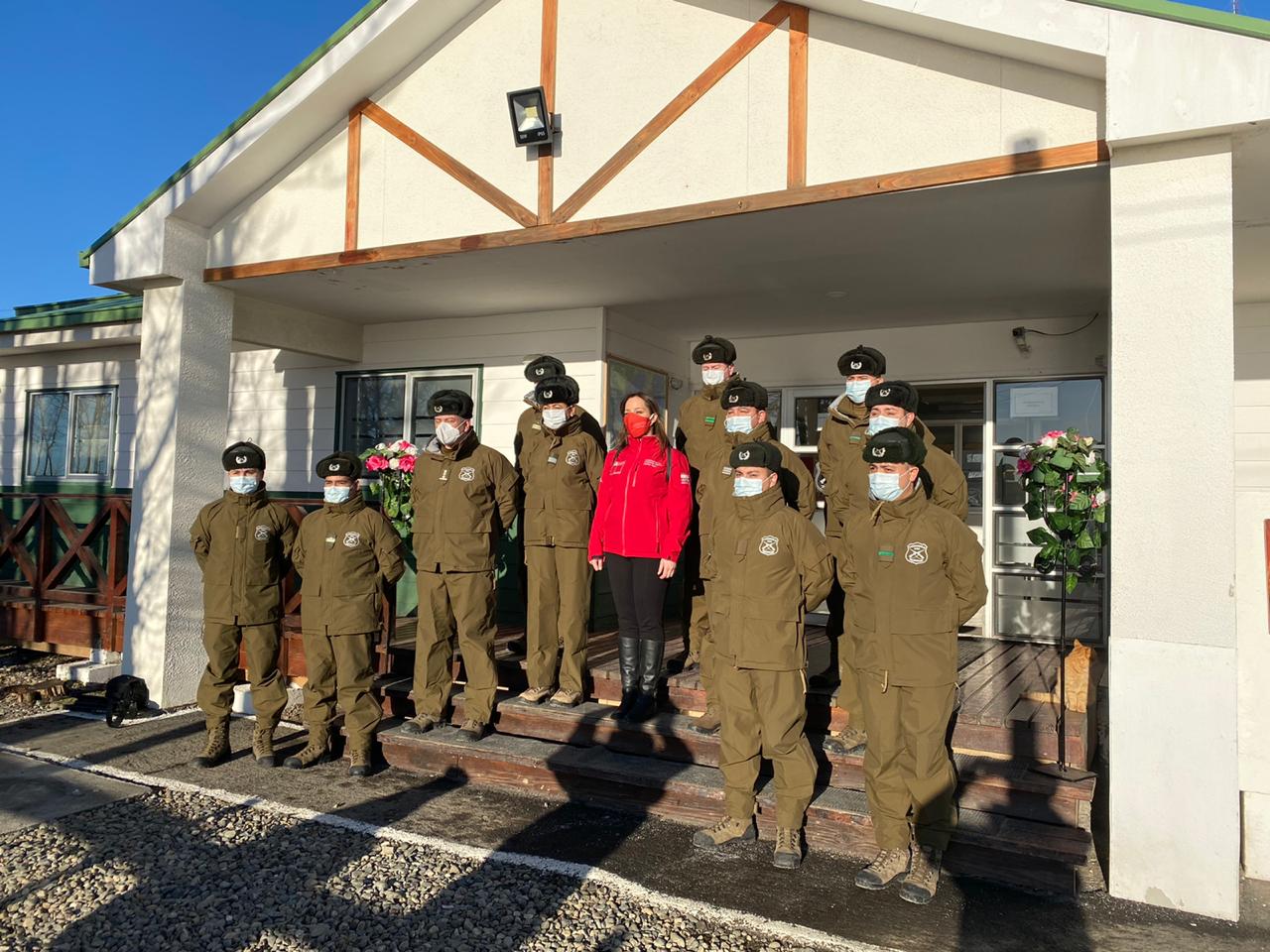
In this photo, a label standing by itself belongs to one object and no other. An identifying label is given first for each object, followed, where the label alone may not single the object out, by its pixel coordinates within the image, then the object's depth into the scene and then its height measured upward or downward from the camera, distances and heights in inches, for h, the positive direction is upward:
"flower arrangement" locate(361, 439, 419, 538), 248.4 +10.0
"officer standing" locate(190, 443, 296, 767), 207.9 -21.6
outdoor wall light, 213.8 +93.1
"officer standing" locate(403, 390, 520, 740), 203.8 -8.3
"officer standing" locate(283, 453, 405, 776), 199.2 -19.2
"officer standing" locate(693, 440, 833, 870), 152.2 -20.1
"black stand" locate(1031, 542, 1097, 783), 158.4 -42.6
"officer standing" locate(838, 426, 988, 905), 141.3 -20.3
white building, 145.9 +64.9
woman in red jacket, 192.2 -3.5
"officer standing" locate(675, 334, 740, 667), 198.2 +19.5
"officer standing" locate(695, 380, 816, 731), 177.9 +8.5
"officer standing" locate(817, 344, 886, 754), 175.9 +14.0
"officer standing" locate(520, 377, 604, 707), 205.6 -5.1
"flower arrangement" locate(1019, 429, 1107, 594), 175.6 +5.2
